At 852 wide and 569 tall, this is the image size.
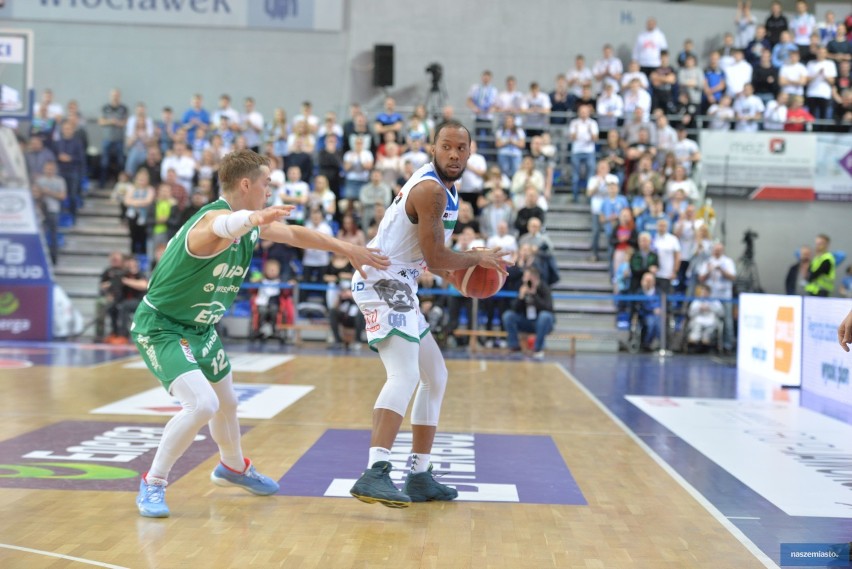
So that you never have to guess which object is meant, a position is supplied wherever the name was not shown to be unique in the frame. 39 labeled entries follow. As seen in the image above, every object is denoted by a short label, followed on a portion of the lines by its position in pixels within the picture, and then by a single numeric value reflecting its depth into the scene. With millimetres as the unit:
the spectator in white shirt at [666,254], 17766
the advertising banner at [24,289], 16578
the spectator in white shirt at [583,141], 20328
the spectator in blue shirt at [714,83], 22000
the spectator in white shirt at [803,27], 22750
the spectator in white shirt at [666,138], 20641
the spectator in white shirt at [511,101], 21578
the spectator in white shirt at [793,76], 21641
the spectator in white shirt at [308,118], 20619
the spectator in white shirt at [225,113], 21281
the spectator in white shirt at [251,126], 21078
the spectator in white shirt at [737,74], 22062
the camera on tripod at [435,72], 22978
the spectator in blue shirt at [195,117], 21562
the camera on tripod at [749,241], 19922
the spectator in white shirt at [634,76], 21464
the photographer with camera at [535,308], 16094
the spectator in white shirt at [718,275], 18016
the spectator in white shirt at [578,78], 21938
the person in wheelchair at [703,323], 17609
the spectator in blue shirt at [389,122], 20484
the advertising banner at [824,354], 10945
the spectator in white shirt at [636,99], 21281
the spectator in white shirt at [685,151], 20578
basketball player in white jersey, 5246
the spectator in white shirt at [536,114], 21484
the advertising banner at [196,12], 23828
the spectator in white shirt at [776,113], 21406
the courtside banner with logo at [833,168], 21422
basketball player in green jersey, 5090
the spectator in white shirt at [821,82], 21656
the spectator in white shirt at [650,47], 22562
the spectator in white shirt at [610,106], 21094
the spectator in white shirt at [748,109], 21500
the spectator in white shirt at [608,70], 22125
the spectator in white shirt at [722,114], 21438
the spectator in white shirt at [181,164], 19453
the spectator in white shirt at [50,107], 21055
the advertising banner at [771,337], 12648
